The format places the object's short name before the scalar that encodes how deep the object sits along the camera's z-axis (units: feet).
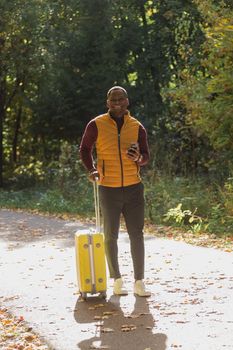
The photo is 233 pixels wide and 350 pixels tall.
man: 23.35
